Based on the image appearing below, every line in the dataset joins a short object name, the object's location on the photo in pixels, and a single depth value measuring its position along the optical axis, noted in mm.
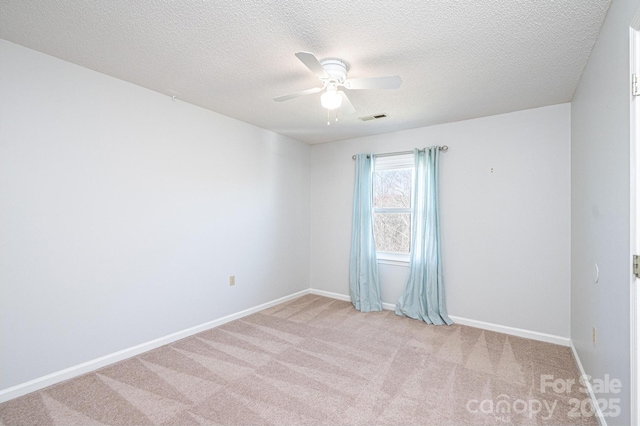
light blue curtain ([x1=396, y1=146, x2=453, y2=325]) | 3617
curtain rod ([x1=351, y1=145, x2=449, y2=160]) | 3686
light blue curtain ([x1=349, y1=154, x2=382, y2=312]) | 4137
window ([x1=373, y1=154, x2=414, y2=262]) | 4102
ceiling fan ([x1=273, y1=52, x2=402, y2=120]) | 2021
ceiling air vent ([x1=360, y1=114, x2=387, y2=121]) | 3455
